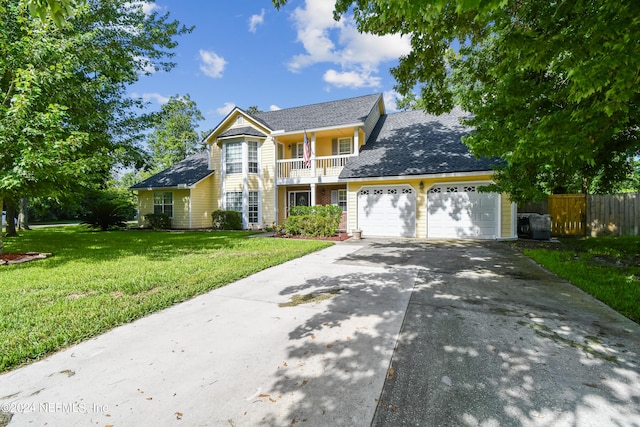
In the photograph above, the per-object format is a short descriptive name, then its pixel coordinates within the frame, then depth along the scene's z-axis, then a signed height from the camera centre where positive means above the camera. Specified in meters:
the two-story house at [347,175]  12.57 +1.98
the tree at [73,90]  7.05 +4.25
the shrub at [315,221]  13.14 -0.44
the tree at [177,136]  33.41 +9.22
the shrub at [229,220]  17.33 -0.48
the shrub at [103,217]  18.33 -0.29
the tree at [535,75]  3.46 +2.30
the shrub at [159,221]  18.59 -0.56
